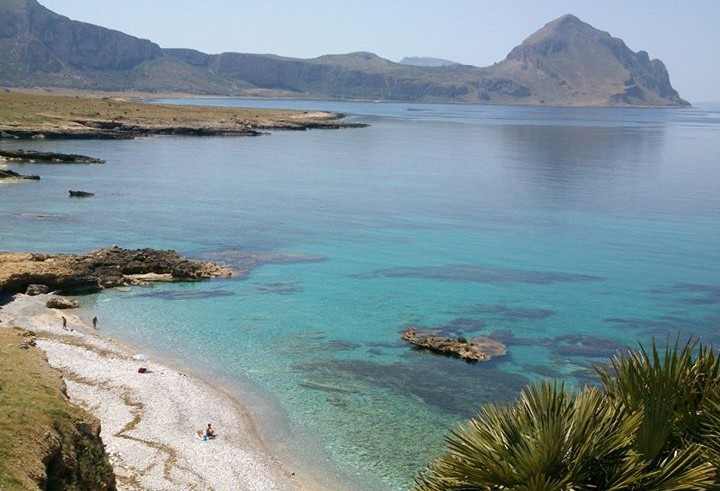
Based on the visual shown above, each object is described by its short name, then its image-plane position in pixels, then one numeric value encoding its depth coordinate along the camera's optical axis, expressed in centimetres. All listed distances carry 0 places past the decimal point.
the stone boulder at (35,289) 4931
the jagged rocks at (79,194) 8931
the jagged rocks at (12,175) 9844
